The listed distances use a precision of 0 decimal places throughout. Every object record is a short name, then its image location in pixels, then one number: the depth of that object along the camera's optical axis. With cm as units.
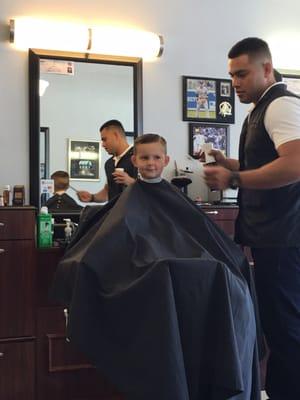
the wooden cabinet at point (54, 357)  255
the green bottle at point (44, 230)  265
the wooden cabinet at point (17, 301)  249
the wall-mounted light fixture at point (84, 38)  296
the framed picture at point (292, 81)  359
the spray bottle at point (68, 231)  276
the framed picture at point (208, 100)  333
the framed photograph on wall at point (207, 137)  332
